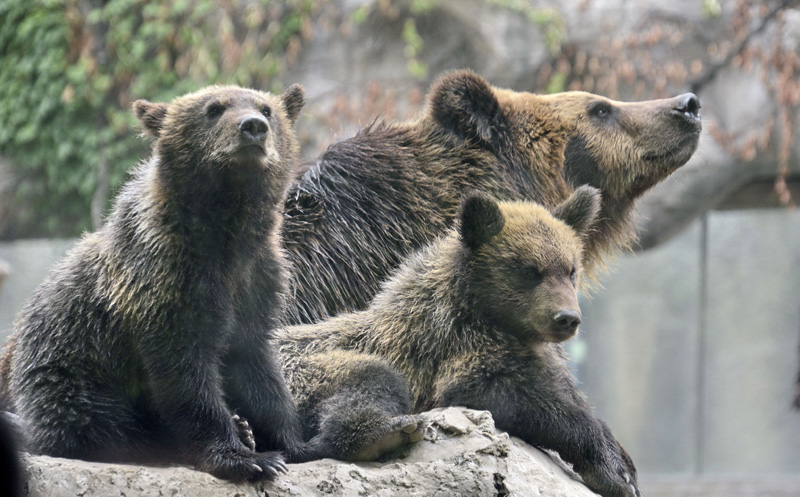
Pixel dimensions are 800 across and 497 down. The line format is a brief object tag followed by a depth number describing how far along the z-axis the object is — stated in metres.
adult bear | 9.37
